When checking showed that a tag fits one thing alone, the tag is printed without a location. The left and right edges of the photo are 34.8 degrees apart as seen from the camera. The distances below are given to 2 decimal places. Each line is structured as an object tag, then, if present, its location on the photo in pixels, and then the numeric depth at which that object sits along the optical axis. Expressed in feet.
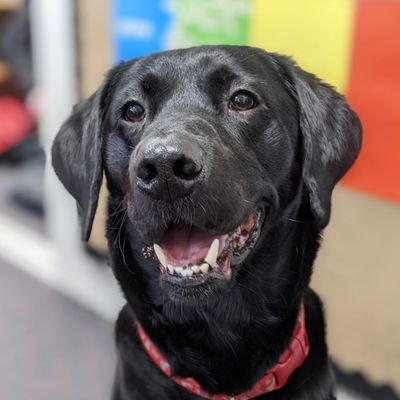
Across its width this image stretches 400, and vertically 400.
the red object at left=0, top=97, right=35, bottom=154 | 12.96
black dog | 3.35
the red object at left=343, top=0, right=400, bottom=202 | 4.96
